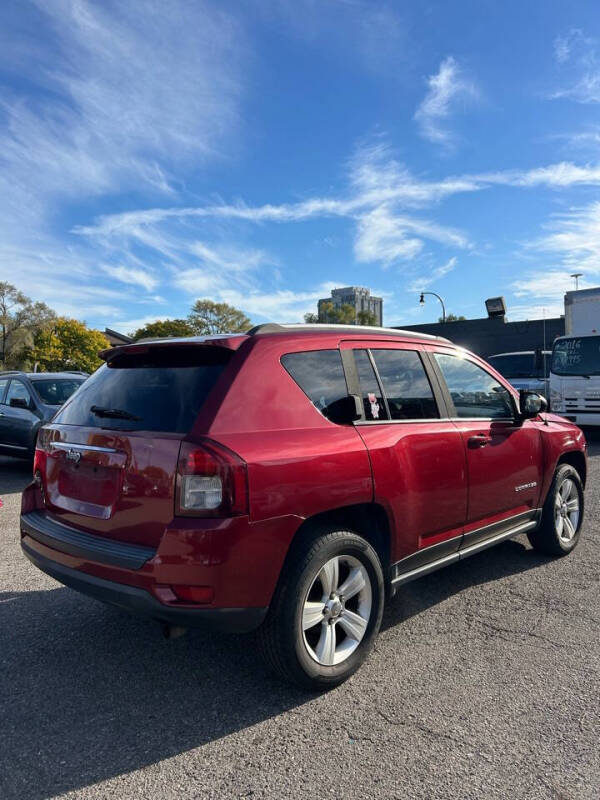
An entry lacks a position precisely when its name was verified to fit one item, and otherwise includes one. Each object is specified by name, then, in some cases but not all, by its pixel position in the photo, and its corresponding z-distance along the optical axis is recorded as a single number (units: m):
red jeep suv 2.50
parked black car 8.94
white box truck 12.16
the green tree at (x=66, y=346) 66.19
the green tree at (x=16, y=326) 64.12
